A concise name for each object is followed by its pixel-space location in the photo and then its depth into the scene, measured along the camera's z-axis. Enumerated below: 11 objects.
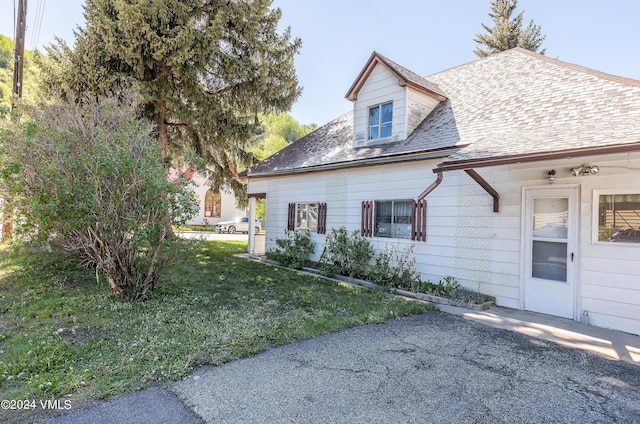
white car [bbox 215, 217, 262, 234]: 24.80
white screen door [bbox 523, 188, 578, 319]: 5.46
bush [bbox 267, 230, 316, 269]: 10.09
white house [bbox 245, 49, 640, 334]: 5.00
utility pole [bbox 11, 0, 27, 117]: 10.06
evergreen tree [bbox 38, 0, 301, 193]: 9.17
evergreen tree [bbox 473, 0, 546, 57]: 20.64
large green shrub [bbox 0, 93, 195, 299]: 4.92
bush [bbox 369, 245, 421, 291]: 7.49
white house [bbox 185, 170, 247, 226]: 27.55
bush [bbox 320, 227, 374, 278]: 8.41
